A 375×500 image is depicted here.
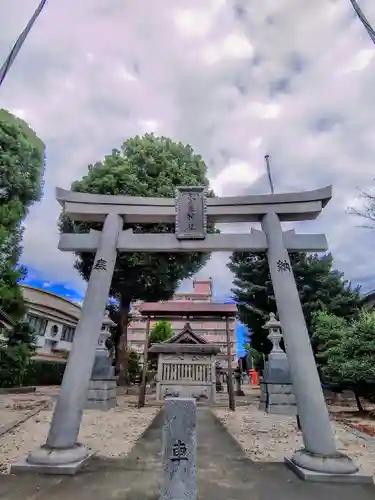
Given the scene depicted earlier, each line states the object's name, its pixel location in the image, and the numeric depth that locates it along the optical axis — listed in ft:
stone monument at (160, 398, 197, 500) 11.64
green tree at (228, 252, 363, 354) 53.83
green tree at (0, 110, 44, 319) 41.52
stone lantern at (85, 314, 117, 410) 38.58
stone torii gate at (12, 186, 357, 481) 16.47
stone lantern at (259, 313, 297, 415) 36.94
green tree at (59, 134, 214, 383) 58.95
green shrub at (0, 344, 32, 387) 54.05
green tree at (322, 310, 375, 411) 31.60
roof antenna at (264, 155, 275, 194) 40.15
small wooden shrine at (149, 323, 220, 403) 45.19
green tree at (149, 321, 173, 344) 117.19
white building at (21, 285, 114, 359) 85.97
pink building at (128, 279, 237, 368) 46.26
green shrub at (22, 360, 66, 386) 68.49
